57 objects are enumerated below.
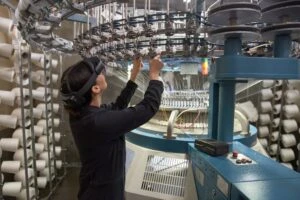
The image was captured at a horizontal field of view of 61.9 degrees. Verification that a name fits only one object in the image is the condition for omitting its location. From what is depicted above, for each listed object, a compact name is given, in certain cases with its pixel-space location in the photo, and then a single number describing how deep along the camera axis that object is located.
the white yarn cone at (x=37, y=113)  2.64
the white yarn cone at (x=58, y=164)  3.19
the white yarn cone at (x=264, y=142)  3.54
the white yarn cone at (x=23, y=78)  2.31
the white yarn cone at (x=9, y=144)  2.27
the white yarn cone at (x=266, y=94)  3.44
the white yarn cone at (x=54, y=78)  3.04
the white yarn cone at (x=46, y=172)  2.81
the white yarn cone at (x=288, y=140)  3.44
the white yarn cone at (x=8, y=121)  2.24
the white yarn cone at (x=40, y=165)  2.64
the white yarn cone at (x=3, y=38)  2.35
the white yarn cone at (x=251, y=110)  3.33
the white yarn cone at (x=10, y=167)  2.25
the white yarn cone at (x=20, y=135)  2.38
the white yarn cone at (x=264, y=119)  3.50
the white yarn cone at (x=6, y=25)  2.04
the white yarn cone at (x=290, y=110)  3.38
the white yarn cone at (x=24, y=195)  2.34
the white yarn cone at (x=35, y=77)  2.72
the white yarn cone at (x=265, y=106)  3.46
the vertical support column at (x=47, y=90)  2.73
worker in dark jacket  1.13
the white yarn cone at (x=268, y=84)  3.48
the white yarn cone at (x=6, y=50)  2.07
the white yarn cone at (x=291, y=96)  3.35
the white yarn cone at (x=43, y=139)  2.81
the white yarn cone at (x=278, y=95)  3.47
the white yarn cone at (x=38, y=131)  2.70
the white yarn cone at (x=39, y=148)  2.69
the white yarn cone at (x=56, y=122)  3.05
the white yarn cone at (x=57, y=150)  3.14
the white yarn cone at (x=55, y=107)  3.05
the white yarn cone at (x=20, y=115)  2.36
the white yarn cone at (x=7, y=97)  2.19
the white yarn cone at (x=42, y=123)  2.81
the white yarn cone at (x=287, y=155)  3.44
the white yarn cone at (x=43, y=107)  2.79
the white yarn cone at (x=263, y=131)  3.53
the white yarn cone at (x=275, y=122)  3.49
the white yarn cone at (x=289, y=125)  3.42
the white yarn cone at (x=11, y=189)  2.21
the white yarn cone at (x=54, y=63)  2.97
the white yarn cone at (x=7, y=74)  2.18
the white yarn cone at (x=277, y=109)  3.46
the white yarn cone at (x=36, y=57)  2.58
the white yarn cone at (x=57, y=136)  3.11
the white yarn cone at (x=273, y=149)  3.52
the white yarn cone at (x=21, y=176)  2.36
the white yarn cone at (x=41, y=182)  2.72
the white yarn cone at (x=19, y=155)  2.38
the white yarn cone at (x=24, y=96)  2.32
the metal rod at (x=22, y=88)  2.24
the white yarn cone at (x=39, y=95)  2.65
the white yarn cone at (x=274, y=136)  3.53
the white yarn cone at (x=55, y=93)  3.04
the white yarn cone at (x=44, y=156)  2.78
